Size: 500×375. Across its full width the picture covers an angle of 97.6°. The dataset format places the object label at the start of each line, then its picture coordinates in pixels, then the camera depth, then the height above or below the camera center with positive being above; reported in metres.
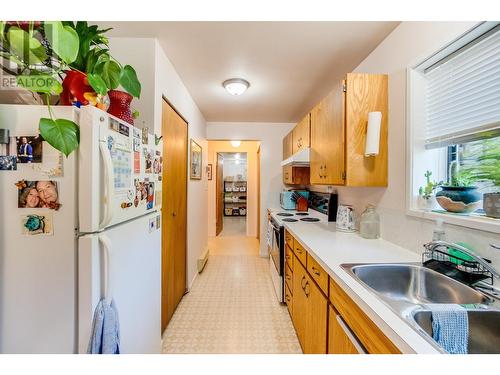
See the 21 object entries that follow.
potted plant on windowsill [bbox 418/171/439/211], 1.28 -0.04
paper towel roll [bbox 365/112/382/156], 1.46 +0.35
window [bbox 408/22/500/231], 1.04 +0.39
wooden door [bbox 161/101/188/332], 1.93 -0.26
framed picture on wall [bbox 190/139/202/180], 2.84 +0.34
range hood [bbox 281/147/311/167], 2.36 +0.31
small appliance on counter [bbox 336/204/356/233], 1.92 -0.30
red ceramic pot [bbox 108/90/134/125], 1.19 +0.44
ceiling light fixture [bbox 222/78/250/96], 2.29 +1.06
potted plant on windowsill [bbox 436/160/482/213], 1.08 -0.04
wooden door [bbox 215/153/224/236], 5.47 -0.34
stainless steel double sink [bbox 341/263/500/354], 0.77 -0.47
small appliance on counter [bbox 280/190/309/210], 3.50 -0.21
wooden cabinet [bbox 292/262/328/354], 1.23 -0.85
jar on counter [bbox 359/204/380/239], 1.67 -0.30
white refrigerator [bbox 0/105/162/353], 0.82 -0.20
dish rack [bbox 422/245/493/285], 0.96 -0.38
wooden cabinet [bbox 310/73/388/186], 1.53 +0.41
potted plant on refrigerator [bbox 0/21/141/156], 0.81 +0.52
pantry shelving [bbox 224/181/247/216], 8.40 -0.51
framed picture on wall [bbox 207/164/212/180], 5.20 +0.31
